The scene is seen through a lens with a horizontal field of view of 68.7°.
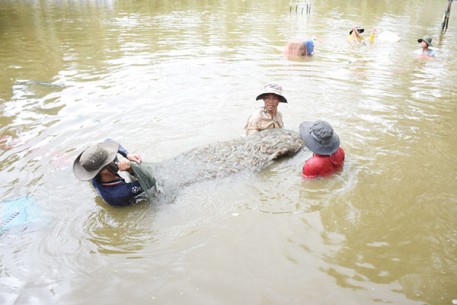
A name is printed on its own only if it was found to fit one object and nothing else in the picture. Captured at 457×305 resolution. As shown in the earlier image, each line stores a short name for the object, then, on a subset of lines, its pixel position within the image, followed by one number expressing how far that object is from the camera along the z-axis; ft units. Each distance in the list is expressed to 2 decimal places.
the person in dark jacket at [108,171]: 10.85
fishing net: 13.24
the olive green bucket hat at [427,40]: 33.31
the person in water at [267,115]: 15.75
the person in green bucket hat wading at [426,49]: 33.40
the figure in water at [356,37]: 37.93
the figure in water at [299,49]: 32.73
